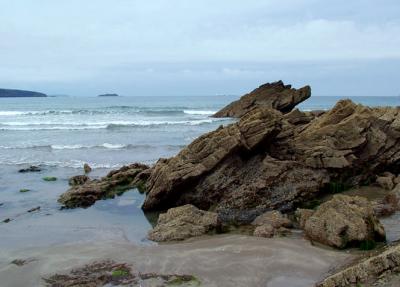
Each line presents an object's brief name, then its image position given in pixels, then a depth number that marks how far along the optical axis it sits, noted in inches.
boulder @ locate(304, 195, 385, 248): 458.0
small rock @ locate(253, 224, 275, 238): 501.0
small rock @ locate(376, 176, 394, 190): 667.6
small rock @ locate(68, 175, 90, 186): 834.8
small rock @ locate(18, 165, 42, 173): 996.6
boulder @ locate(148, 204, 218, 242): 518.9
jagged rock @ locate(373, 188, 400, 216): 555.8
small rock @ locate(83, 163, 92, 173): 978.5
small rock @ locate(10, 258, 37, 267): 448.5
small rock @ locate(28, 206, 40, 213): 670.2
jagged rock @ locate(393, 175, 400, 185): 669.0
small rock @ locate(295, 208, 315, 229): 524.3
